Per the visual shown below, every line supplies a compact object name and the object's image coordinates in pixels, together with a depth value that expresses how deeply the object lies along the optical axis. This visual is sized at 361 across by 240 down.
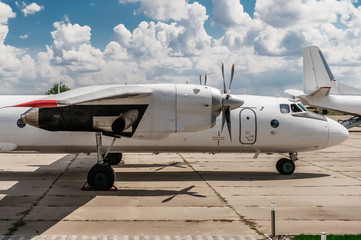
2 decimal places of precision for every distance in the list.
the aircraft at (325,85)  37.97
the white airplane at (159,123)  12.60
